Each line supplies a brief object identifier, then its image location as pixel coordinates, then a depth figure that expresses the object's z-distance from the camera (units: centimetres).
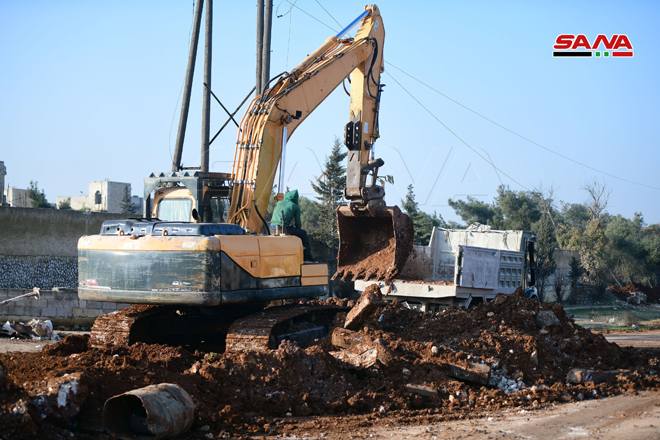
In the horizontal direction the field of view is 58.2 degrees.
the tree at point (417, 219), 3086
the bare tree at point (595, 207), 3955
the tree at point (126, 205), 4353
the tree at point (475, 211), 5125
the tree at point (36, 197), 4240
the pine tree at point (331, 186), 2934
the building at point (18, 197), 4533
